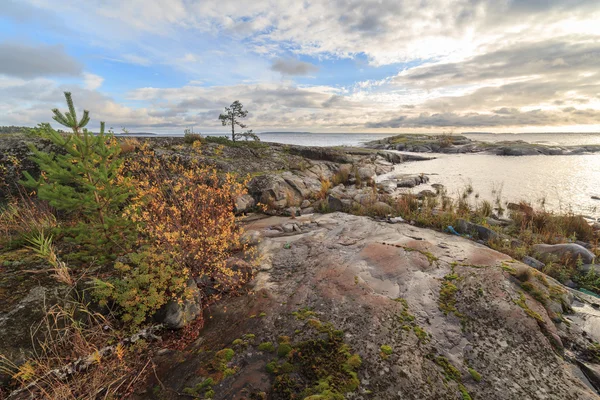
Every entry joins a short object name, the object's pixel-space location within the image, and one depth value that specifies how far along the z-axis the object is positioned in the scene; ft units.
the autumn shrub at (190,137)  53.83
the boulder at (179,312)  14.14
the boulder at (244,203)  37.09
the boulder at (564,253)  22.02
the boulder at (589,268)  20.09
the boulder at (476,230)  26.27
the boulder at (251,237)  24.93
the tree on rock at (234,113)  54.44
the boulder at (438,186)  50.40
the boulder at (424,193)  44.73
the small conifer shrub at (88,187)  15.26
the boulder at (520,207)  33.72
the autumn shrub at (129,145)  40.83
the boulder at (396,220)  31.34
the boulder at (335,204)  37.04
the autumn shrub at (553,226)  27.02
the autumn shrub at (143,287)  13.65
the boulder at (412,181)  59.70
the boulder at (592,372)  10.71
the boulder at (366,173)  63.61
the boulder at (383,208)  34.49
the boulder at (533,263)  21.53
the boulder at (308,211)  36.99
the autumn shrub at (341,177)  58.10
